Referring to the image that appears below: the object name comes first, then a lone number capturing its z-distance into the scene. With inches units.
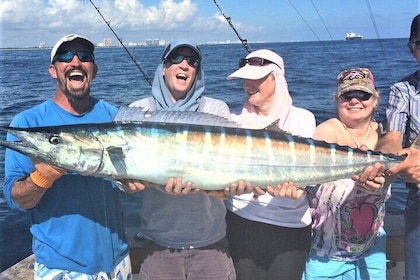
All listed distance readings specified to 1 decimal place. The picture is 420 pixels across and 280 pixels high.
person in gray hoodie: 114.6
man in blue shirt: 106.9
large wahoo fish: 103.7
